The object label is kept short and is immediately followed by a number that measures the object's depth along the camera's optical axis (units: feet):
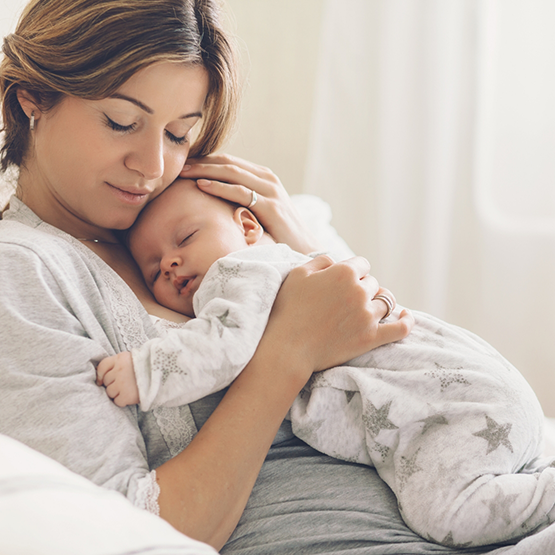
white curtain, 6.98
